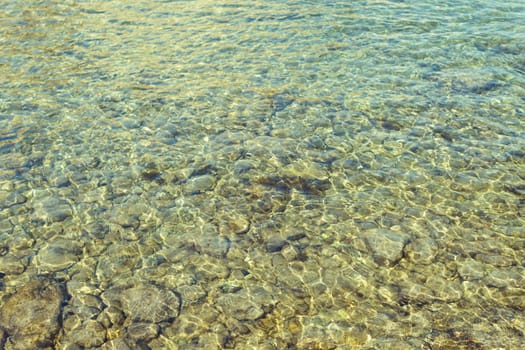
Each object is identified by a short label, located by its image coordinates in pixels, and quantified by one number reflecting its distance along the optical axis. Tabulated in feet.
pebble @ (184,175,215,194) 26.09
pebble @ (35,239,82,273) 21.16
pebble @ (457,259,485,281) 20.61
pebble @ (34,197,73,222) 23.95
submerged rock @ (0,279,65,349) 17.70
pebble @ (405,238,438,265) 21.56
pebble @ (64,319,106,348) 17.71
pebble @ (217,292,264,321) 18.99
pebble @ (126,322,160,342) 18.03
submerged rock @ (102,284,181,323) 18.90
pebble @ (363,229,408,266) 21.54
